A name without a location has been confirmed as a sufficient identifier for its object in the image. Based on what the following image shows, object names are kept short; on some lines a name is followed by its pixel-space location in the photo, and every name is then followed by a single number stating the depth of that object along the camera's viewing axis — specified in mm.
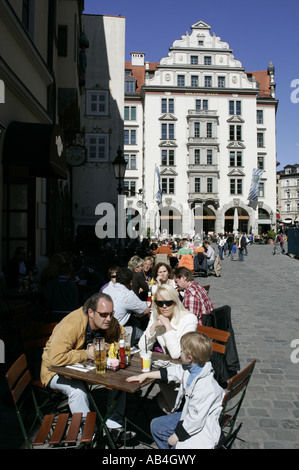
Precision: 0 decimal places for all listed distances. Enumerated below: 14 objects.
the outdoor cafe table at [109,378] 3707
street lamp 13750
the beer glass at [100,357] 3969
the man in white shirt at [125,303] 5988
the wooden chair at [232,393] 3355
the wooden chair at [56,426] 3393
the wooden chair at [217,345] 4989
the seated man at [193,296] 6184
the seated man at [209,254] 18641
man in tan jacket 4082
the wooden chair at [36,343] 4547
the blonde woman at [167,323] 4680
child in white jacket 3275
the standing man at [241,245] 25561
